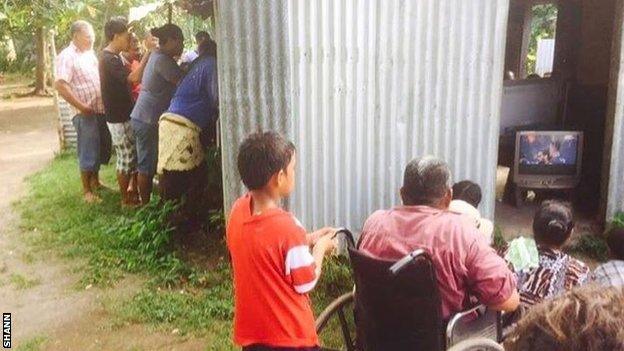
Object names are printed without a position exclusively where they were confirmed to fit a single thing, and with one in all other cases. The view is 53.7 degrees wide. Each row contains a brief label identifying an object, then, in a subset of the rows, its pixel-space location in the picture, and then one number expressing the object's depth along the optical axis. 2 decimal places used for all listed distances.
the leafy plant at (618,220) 5.16
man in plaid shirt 6.64
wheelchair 2.57
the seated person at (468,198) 3.53
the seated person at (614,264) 3.05
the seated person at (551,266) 3.11
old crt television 5.93
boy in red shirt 2.43
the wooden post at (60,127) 9.84
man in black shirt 6.41
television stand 6.40
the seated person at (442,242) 2.71
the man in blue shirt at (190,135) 5.52
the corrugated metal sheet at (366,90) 4.44
